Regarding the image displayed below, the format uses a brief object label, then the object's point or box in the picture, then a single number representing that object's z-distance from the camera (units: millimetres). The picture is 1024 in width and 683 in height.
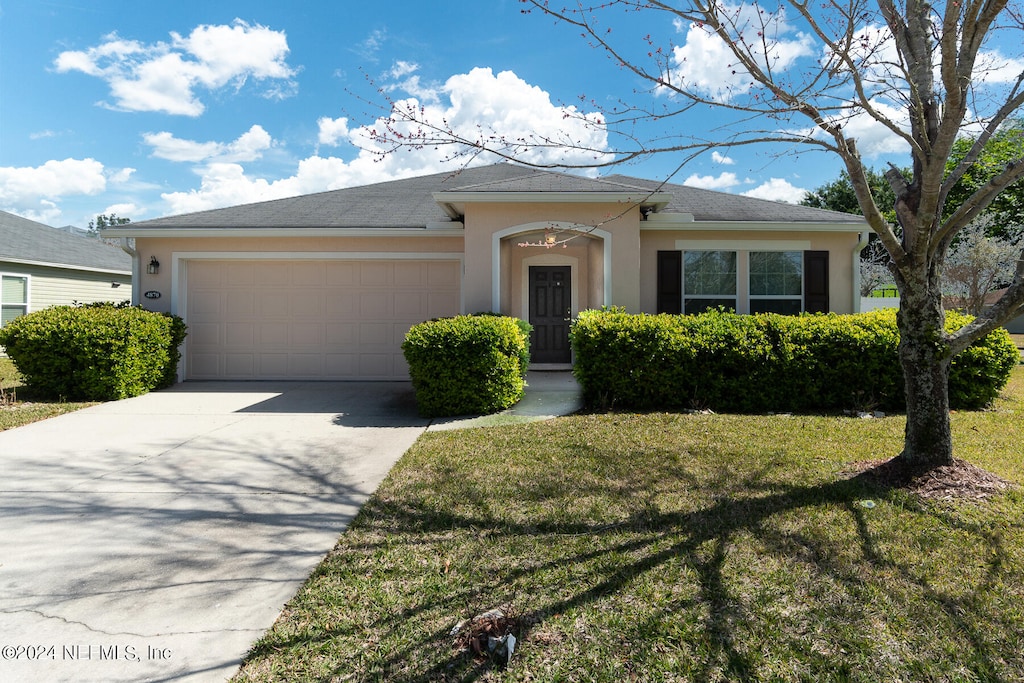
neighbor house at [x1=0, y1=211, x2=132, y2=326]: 14367
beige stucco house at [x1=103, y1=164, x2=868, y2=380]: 10281
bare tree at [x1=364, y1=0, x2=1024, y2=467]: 3926
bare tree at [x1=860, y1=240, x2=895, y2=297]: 23594
